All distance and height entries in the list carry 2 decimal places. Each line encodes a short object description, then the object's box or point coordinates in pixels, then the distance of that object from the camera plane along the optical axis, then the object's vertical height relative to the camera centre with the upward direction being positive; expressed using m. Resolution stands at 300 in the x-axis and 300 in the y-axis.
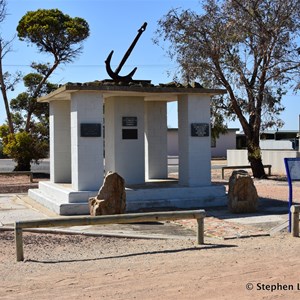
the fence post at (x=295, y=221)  9.70 -1.18
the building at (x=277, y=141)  51.72 +1.08
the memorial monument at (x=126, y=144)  13.55 +0.29
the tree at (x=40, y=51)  26.39 +5.02
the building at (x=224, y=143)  55.59 +1.02
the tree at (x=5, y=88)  27.88 +3.41
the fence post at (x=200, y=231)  9.20 -1.25
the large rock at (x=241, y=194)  12.73 -0.92
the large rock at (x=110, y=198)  11.45 -0.87
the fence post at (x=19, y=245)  8.13 -1.27
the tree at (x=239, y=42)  21.69 +4.30
